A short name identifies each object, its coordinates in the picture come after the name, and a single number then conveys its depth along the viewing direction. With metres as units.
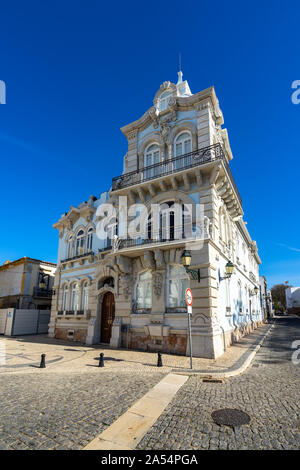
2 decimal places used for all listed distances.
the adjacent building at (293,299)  75.38
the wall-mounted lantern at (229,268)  13.29
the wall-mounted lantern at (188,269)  10.88
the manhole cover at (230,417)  4.80
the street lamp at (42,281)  28.11
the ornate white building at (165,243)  12.19
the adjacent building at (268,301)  45.22
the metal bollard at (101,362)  9.40
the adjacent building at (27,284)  27.27
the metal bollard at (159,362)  9.31
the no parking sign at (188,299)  9.44
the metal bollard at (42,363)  9.58
